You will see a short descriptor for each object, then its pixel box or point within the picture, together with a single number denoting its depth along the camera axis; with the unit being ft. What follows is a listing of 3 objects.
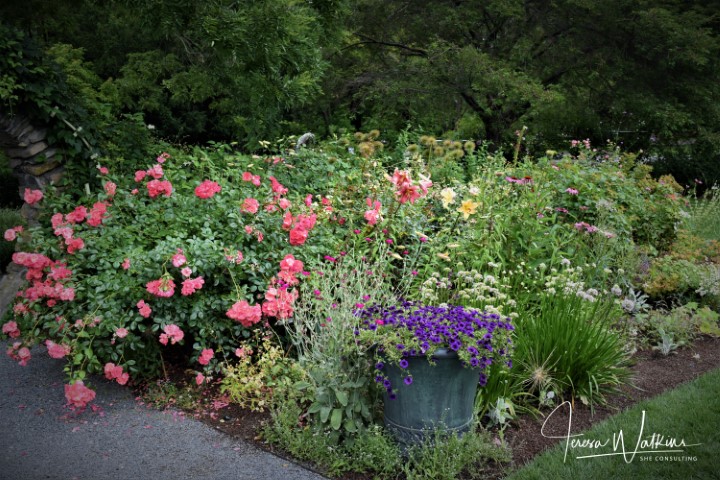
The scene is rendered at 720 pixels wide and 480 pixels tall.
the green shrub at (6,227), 20.59
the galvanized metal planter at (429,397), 9.12
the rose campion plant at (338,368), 9.62
